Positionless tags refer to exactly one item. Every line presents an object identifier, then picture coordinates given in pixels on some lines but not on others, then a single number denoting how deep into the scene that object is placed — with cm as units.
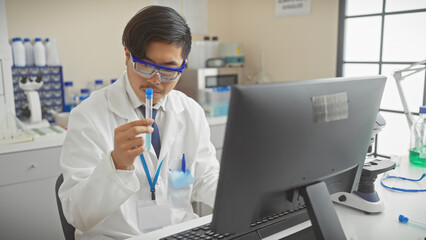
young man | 109
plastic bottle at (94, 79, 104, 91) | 300
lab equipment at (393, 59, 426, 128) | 186
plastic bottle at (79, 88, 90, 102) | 297
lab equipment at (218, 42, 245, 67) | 355
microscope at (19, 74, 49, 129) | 265
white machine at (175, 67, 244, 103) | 322
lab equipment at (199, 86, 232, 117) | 316
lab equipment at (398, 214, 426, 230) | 117
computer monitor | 73
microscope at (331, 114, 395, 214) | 125
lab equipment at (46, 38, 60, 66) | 279
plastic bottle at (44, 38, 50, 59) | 278
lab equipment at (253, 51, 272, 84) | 351
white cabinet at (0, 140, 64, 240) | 220
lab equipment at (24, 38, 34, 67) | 272
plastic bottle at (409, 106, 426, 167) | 176
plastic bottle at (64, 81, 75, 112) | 297
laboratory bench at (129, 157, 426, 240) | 110
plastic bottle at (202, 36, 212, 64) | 361
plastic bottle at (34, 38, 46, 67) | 271
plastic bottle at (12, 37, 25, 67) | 262
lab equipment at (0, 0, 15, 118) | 246
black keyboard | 105
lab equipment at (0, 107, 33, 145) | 231
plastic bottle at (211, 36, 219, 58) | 367
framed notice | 312
